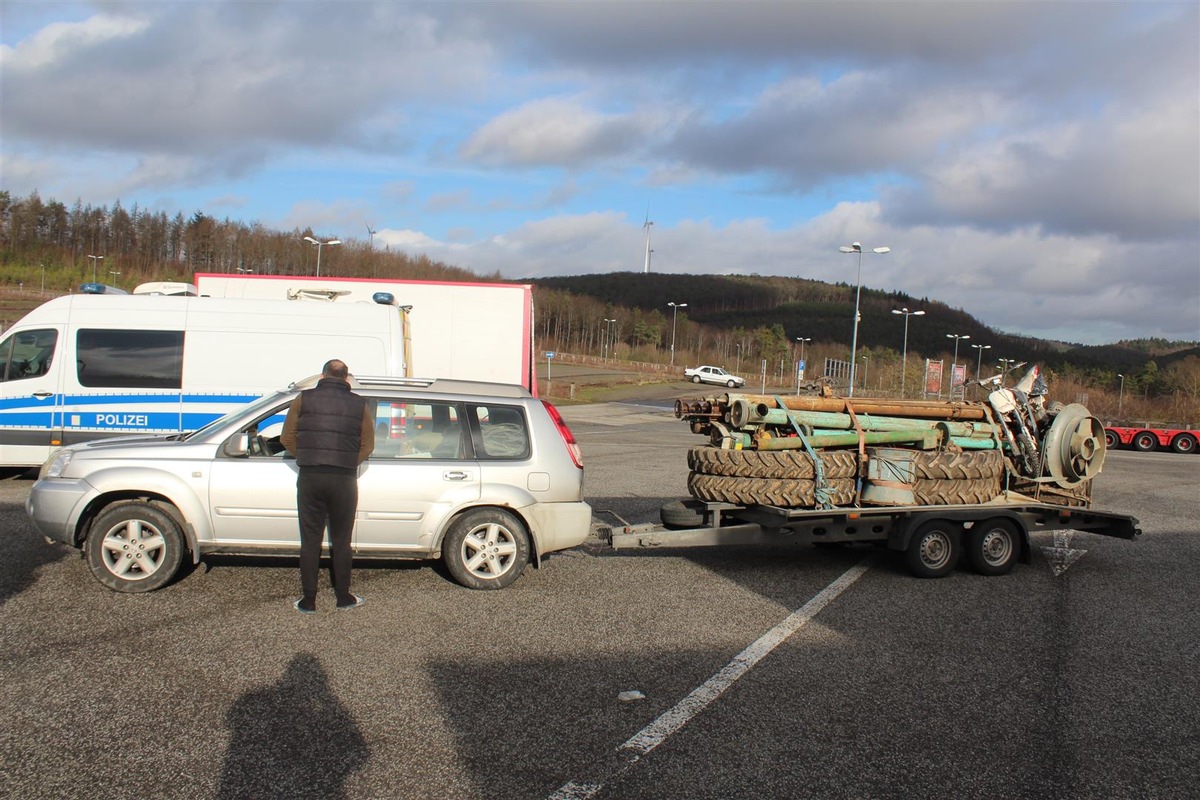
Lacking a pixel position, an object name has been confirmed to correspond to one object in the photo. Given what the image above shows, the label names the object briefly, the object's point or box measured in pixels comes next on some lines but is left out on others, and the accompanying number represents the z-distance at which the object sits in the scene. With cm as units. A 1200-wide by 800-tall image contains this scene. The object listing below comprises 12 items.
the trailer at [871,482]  788
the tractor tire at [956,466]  816
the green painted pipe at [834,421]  802
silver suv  666
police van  1125
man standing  619
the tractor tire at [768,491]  788
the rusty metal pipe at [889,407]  822
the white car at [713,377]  7481
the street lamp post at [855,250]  3984
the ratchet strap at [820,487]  787
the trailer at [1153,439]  3331
